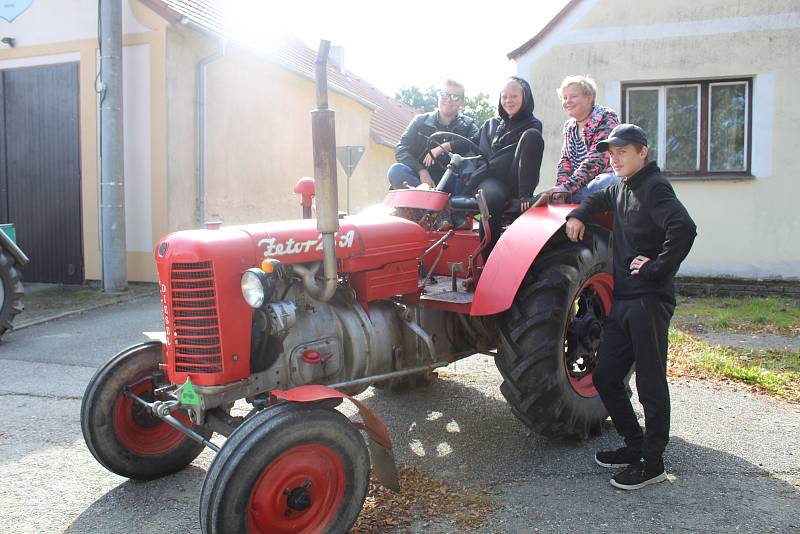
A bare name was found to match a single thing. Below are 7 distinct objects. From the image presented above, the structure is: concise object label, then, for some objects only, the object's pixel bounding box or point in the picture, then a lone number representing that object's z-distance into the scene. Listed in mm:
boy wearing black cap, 3135
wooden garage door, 9883
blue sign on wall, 10000
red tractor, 2600
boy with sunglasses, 4699
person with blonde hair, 4078
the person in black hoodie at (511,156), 4062
